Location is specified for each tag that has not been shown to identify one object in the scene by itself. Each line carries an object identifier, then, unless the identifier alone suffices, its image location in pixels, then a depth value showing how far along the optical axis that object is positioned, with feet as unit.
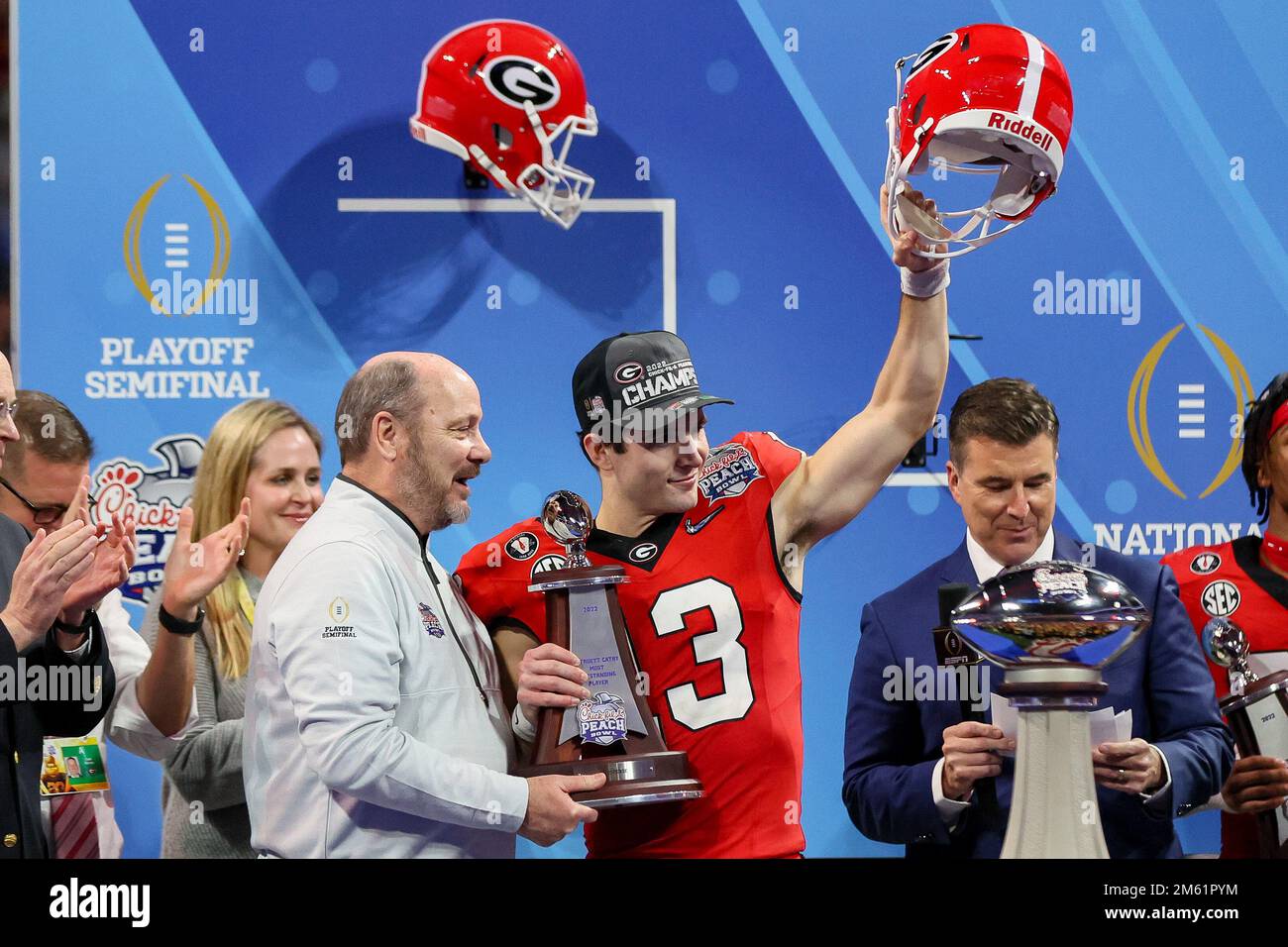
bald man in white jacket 8.06
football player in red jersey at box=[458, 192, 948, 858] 9.07
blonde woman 9.45
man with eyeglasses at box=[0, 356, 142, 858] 8.21
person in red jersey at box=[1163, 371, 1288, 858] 10.16
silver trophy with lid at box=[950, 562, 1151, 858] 6.57
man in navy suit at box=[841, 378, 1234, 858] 8.14
